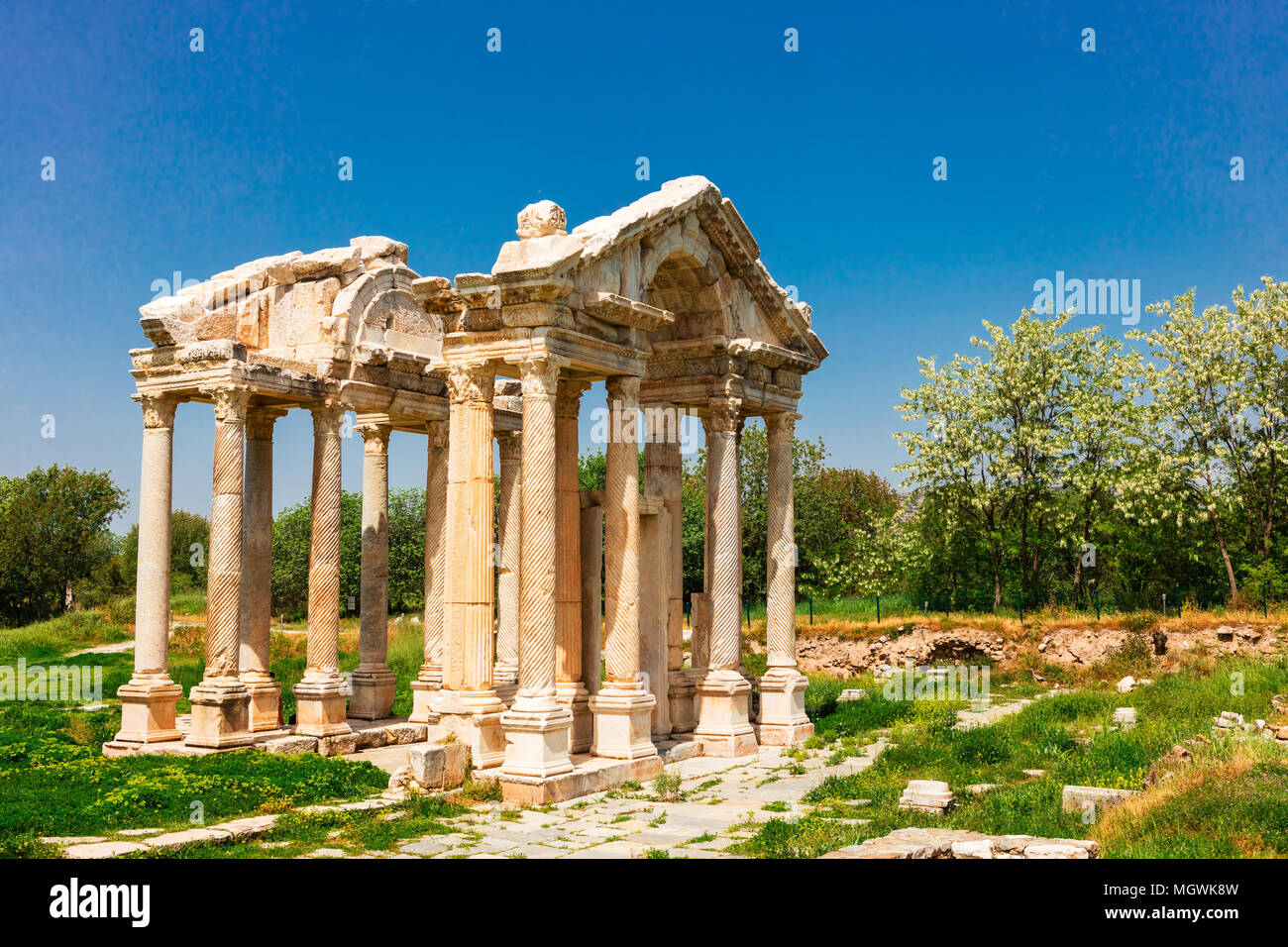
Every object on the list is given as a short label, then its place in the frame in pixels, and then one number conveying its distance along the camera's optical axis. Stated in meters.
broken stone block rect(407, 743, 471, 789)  13.52
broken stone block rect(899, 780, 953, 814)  12.43
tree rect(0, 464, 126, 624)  50.91
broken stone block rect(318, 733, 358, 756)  18.02
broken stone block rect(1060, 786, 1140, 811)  11.69
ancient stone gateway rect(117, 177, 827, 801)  14.25
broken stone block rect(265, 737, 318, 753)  17.59
